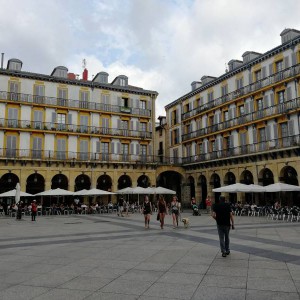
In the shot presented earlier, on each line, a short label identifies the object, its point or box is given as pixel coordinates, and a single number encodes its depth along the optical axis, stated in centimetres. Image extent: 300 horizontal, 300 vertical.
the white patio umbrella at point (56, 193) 2956
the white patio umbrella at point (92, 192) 3136
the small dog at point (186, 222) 1689
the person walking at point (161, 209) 1667
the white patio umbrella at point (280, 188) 2360
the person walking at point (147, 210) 1709
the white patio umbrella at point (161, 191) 3243
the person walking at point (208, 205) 3112
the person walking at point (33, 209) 2291
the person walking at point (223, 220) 923
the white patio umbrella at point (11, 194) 2848
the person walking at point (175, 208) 1760
